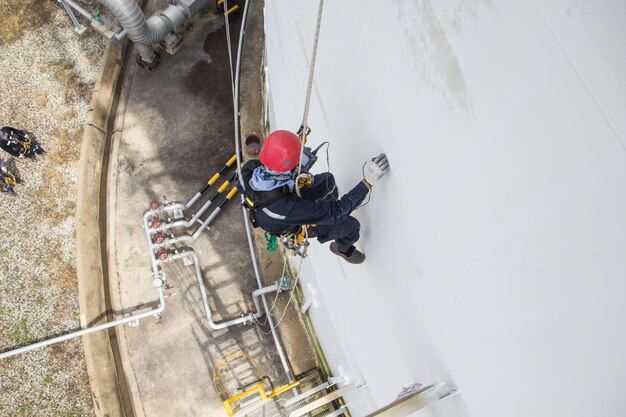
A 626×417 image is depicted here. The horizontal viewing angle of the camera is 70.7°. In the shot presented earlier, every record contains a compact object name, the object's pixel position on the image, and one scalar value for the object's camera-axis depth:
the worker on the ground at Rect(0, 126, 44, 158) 7.52
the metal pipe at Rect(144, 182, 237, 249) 7.47
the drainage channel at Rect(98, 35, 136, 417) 7.23
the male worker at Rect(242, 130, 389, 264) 3.25
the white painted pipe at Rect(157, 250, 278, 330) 7.21
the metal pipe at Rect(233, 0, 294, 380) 7.16
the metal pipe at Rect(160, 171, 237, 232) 7.62
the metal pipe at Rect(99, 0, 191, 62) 7.57
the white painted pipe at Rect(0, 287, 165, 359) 6.71
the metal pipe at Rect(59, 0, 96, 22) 7.85
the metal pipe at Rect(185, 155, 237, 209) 7.88
